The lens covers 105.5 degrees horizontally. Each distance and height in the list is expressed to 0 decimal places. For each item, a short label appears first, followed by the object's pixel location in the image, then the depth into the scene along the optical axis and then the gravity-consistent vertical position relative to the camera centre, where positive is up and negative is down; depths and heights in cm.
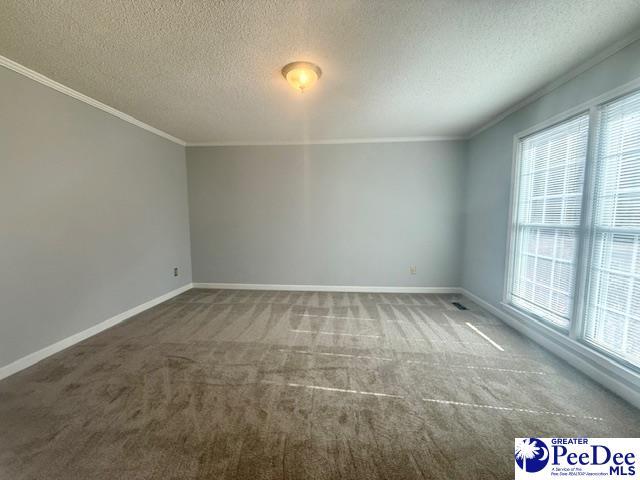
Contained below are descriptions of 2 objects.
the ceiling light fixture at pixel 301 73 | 196 +121
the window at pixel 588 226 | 173 -4
